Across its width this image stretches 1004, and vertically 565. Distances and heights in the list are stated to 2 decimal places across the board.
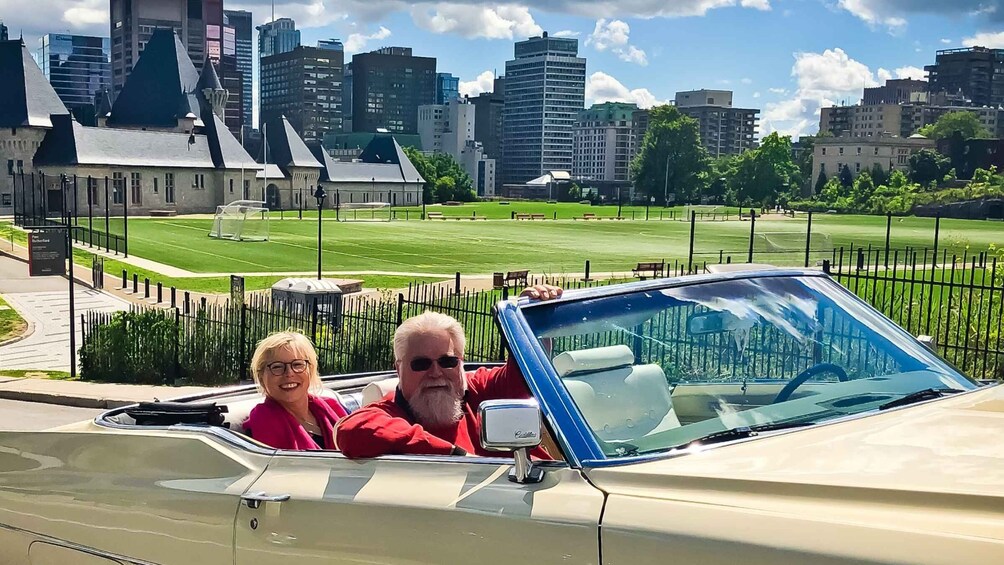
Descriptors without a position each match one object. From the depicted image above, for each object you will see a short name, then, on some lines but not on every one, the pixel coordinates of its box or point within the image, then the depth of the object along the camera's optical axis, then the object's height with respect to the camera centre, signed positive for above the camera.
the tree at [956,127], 183.12 +12.54
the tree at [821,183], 162.73 +0.88
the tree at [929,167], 146.25 +3.73
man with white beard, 3.35 -0.76
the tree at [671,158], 168.25 +4.34
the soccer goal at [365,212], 93.44 -4.22
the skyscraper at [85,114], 139.62 +7.44
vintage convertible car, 2.38 -0.78
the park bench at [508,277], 26.46 -2.68
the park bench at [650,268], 30.49 -2.72
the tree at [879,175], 153.52 +2.40
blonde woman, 3.88 -0.95
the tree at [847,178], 163.88 +1.90
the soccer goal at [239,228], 61.31 -3.97
